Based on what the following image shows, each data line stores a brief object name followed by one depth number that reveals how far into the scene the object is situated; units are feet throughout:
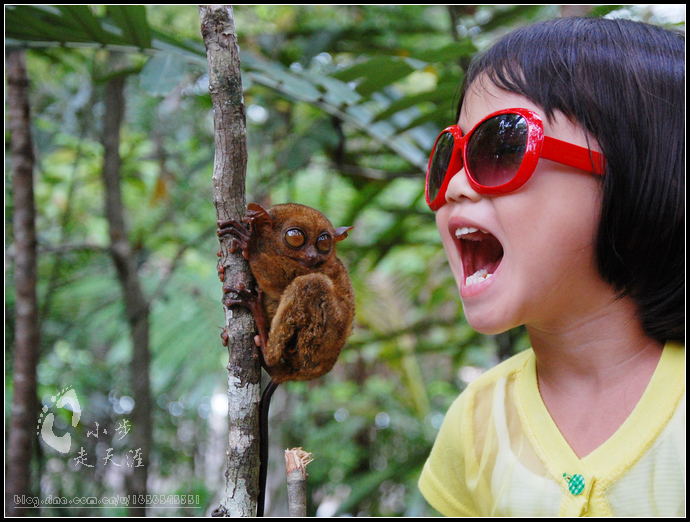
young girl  2.15
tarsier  2.18
